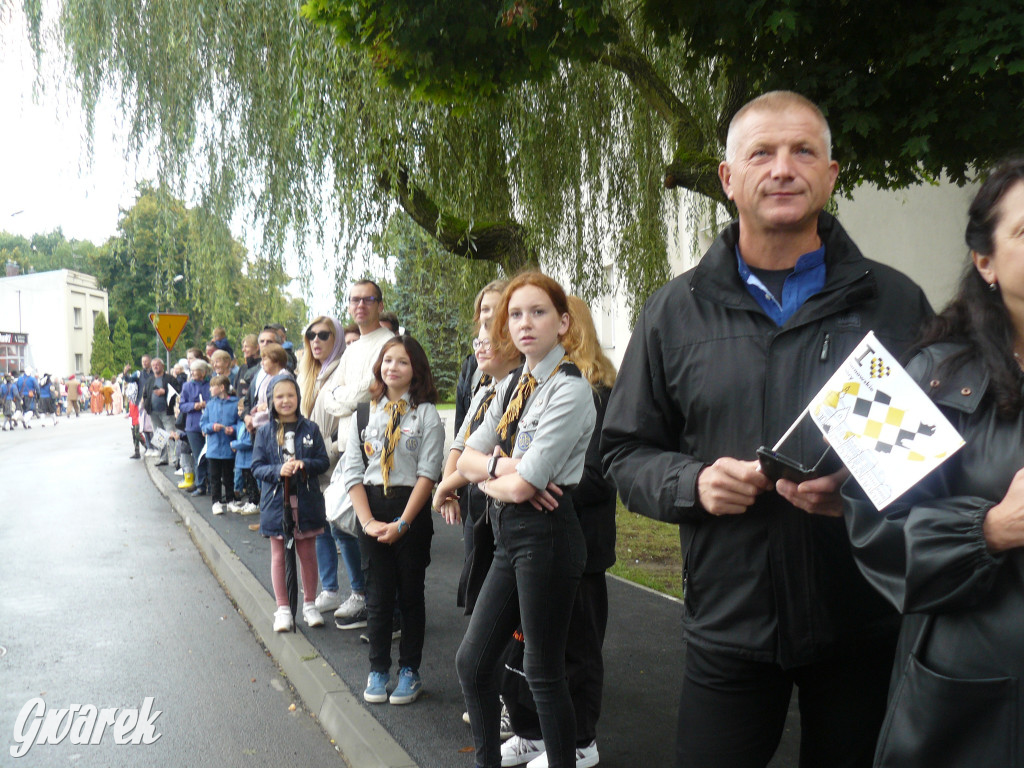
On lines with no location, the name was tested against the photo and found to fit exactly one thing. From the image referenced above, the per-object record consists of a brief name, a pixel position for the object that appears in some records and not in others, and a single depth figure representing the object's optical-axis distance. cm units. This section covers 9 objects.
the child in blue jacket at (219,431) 1172
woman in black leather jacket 161
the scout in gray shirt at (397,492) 470
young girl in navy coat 610
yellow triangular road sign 1697
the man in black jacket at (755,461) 210
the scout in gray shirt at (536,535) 328
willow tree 547
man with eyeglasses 627
